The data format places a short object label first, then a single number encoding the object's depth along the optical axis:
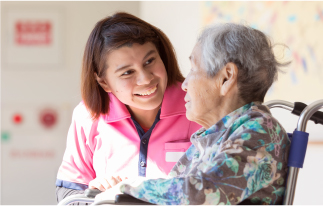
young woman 1.77
